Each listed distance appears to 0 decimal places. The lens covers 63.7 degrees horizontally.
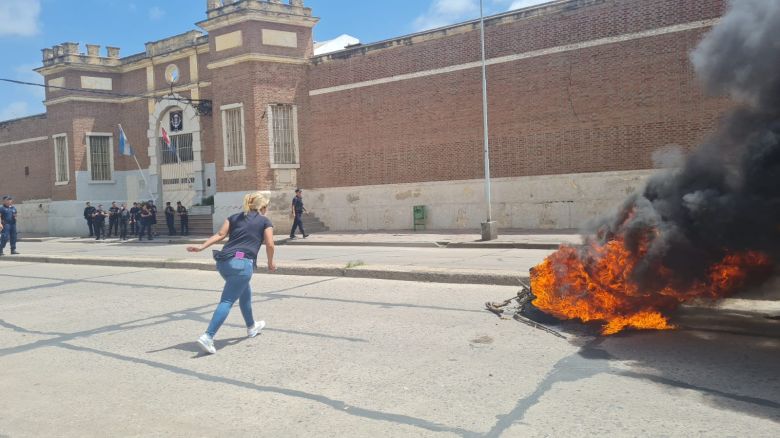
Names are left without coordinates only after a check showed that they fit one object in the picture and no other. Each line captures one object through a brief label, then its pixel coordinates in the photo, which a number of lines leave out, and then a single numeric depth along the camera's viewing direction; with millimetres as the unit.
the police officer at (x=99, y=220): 25797
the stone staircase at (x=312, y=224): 24134
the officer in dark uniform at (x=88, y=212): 26953
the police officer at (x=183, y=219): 25406
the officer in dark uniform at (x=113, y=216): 26266
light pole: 16969
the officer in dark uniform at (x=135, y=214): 25516
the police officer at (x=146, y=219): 24312
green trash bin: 22016
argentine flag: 27953
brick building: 18094
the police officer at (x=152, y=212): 24609
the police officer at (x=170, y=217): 25280
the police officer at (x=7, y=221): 17328
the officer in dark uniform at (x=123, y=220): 25312
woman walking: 6027
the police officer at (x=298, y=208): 20688
